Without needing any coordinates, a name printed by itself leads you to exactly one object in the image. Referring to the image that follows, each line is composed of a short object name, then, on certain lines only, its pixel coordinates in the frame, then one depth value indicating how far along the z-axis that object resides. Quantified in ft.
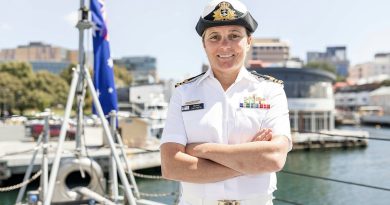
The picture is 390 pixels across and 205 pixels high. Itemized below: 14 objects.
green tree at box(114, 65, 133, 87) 245.45
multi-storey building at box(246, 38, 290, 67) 385.70
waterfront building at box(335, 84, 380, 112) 292.59
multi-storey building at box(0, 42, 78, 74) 473.67
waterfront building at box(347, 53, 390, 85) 460.96
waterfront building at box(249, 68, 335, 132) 129.59
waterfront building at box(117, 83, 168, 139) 92.78
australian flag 17.25
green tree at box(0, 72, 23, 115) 150.42
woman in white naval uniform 5.77
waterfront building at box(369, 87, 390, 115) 258.49
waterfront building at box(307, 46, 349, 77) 530.68
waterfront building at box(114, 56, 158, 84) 486.79
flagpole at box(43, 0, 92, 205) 13.97
